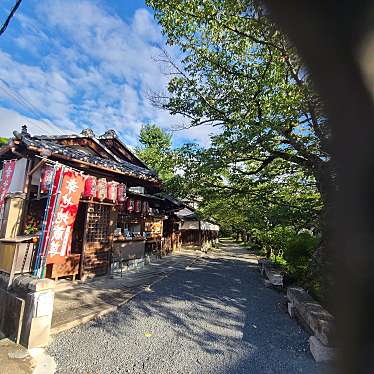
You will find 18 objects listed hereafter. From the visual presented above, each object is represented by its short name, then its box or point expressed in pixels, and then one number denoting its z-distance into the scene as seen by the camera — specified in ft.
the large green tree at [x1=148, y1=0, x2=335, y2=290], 21.01
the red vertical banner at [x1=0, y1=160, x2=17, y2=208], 25.63
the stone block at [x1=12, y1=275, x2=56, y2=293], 15.19
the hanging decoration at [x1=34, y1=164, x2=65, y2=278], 18.61
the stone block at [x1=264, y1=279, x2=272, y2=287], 31.90
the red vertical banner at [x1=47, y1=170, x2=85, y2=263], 20.17
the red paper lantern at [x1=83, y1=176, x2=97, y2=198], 26.48
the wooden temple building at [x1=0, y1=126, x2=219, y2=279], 21.94
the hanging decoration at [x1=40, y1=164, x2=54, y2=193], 22.49
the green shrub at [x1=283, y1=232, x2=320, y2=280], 29.48
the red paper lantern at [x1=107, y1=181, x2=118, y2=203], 29.80
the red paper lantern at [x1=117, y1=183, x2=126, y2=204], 31.65
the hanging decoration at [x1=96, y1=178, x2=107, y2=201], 28.04
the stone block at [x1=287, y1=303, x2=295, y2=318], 20.32
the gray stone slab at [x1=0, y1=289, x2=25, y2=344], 14.73
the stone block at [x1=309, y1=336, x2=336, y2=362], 13.12
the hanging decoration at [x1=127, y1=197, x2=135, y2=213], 36.11
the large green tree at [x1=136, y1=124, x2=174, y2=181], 109.03
